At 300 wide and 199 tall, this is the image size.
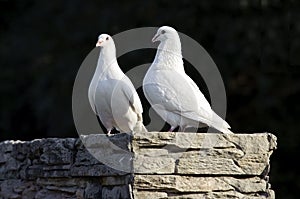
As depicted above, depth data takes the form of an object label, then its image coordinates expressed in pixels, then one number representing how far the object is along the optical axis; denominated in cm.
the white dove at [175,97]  1141
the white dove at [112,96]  1181
